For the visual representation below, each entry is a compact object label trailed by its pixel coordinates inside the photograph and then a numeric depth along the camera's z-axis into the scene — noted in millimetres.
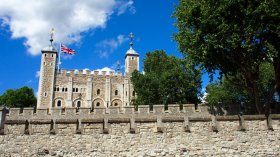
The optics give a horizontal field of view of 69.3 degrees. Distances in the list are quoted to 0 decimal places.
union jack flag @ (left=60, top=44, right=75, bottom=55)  43058
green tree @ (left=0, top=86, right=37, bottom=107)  39644
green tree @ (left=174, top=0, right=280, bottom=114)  11288
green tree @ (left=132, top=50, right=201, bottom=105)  24699
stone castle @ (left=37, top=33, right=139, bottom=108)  47296
